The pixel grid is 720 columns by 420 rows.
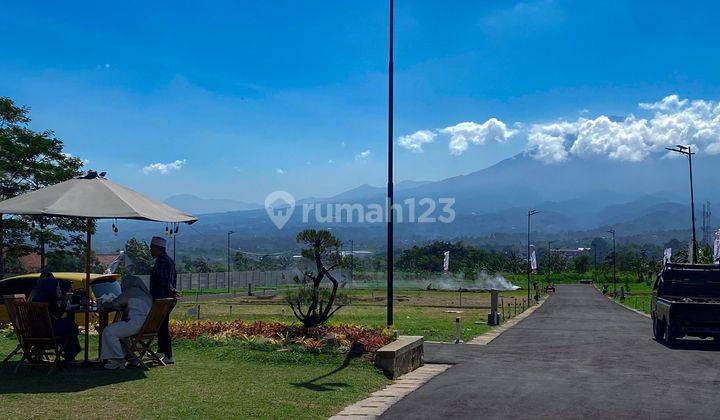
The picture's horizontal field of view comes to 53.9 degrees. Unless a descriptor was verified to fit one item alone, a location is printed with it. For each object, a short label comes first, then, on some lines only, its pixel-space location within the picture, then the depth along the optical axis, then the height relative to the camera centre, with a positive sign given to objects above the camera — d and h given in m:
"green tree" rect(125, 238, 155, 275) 88.89 +0.46
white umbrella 8.84 +0.72
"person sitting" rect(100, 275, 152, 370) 8.91 -0.76
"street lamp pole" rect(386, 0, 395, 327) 13.19 +1.50
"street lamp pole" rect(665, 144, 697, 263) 35.44 +5.34
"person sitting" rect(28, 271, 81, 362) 8.93 -0.68
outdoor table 9.23 -0.68
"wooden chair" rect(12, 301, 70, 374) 8.62 -0.90
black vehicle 16.58 -1.03
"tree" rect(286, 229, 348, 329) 13.70 -0.47
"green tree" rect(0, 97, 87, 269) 20.81 +2.48
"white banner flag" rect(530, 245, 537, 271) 59.99 -0.03
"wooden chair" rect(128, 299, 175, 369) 9.06 -0.92
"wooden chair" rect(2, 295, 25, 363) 8.78 -0.66
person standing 9.59 -0.25
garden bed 11.47 -1.30
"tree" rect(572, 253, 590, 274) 117.81 -0.72
